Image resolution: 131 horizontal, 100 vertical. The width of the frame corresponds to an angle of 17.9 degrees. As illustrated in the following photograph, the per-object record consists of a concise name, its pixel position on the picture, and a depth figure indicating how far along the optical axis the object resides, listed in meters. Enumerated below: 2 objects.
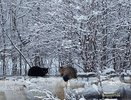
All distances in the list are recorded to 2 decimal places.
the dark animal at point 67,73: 7.81
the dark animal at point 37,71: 9.29
